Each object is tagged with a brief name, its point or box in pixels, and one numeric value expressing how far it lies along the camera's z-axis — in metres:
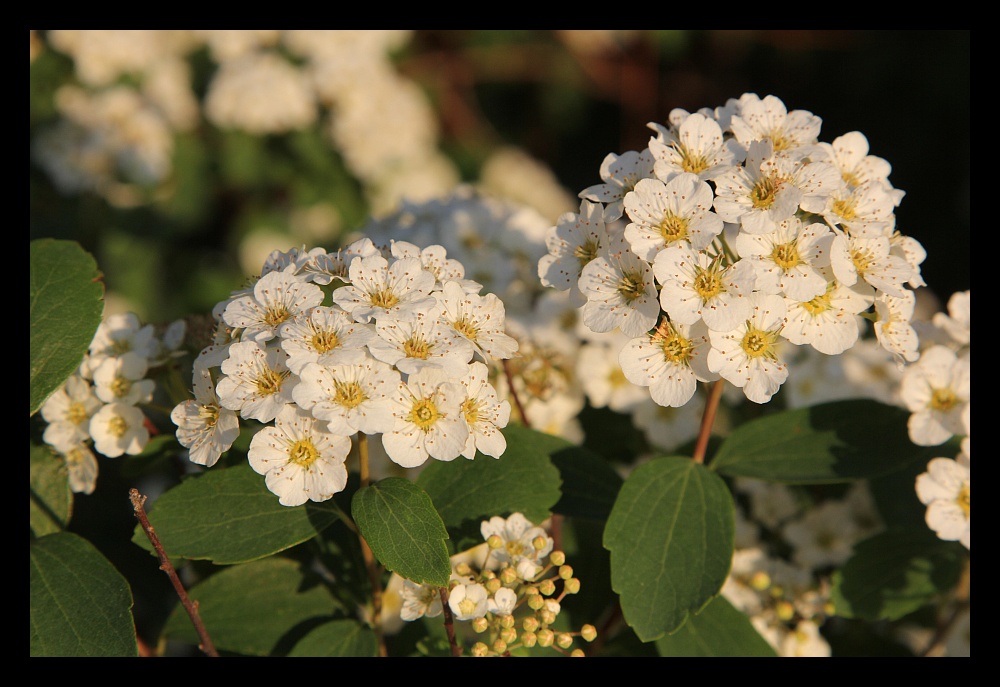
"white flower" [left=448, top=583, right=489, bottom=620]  0.29
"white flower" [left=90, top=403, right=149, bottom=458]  0.30
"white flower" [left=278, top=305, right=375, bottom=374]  0.28
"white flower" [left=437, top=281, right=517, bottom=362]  0.29
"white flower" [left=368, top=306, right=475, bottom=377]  0.29
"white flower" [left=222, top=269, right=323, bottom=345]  0.29
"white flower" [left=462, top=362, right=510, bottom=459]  0.29
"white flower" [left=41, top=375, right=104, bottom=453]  0.30
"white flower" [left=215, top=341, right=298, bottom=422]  0.28
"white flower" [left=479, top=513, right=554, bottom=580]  0.29
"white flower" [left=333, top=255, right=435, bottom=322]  0.29
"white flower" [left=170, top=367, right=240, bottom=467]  0.29
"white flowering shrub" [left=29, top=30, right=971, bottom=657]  0.29
